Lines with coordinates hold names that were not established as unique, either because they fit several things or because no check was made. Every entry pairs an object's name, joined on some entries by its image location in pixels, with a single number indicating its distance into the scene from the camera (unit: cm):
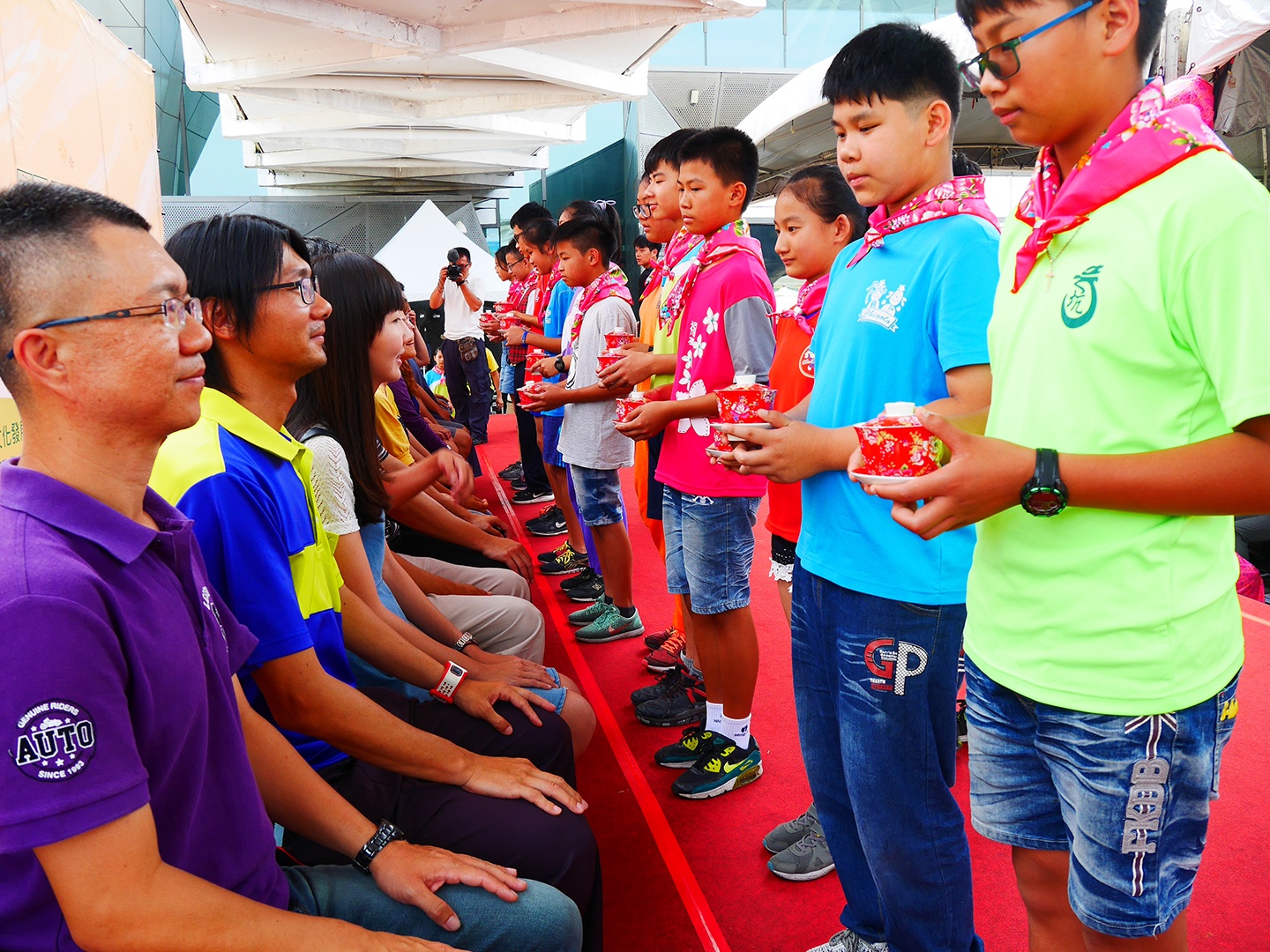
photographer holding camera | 753
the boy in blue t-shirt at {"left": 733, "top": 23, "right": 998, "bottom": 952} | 135
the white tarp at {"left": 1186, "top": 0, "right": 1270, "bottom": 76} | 337
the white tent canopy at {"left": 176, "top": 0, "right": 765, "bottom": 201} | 576
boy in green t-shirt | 87
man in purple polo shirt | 86
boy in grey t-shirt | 347
